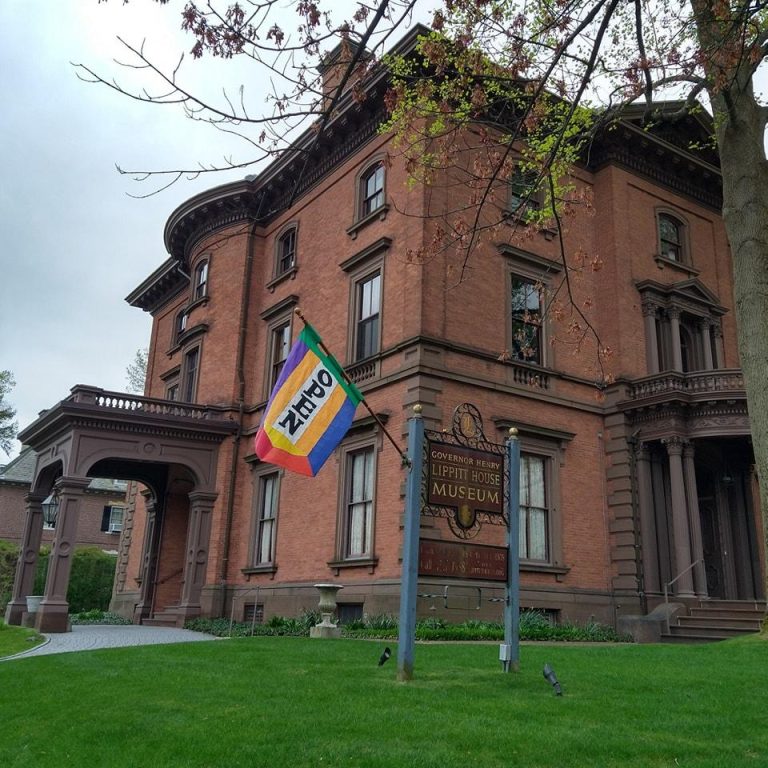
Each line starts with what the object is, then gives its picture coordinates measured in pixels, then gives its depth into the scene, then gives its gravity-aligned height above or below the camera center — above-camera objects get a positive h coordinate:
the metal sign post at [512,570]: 8.86 +0.62
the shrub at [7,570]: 33.09 +1.47
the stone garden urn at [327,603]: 15.05 +0.31
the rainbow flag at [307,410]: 8.63 +2.17
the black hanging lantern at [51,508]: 20.59 +2.51
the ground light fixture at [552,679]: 7.50 -0.46
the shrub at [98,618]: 25.64 -0.23
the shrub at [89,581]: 35.12 +1.23
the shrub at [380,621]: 15.77 +0.01
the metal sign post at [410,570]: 8.20 +0.52
